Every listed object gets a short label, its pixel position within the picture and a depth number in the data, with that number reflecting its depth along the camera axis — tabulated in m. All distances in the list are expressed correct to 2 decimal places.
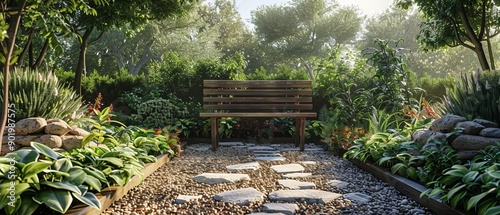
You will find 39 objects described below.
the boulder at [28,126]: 3.84
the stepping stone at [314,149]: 6.76
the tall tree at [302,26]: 31.44
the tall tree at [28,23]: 2.74
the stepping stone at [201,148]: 6.59
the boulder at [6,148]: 3.73
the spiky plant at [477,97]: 4.31
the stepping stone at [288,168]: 4.63
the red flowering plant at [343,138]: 5.75
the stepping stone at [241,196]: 3.23
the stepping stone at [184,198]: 3.23
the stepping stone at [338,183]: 3.87
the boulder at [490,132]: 3.58
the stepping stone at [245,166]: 4.77
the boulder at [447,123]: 3.89
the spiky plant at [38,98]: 4.41
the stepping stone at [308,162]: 5.21
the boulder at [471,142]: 3.46
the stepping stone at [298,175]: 4.33
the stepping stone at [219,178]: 4.02
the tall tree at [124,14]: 7.45
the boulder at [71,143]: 3.81
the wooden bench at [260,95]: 7.19
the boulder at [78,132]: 4.02
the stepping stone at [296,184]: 3.79
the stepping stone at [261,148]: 6.65
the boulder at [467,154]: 3.44
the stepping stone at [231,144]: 7.30
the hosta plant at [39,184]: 2.25
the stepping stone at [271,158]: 5.52
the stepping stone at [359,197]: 3.32
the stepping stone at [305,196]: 3.31
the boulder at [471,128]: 3.71
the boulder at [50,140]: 3.73
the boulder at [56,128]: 3.84
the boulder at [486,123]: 3.95
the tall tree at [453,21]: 6.98
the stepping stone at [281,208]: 2.96
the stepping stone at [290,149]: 6.74
